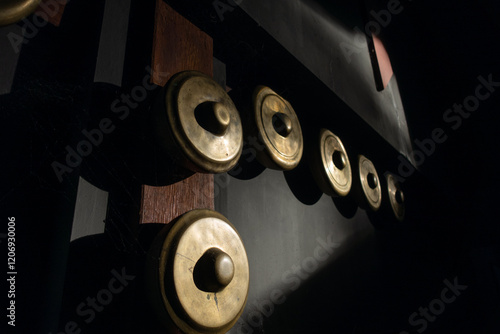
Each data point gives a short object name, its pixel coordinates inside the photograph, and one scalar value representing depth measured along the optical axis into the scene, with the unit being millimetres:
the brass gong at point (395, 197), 1890
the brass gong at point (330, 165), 1242
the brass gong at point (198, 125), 604
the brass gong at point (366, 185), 1536
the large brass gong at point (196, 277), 521
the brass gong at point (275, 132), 962
